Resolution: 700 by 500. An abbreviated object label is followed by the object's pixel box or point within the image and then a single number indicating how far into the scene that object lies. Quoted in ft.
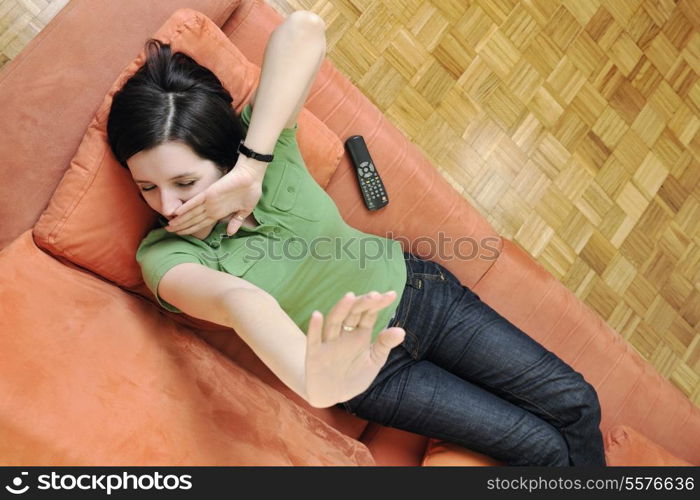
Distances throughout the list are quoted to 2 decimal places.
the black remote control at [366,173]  5.21
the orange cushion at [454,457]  4.86
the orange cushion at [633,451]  5.17
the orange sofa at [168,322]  3.62
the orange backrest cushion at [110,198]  4.02
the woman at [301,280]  3.17
